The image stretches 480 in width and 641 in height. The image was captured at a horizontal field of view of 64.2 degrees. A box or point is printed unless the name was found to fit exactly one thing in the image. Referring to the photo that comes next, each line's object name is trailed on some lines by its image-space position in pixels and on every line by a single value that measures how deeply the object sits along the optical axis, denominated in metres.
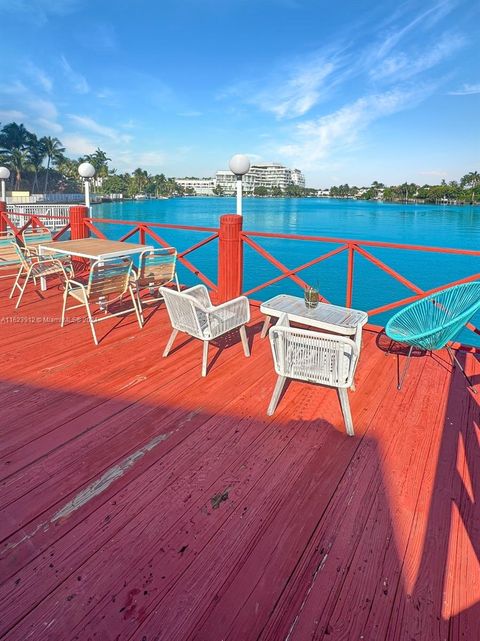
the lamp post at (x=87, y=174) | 6.84
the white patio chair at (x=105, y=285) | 3.88
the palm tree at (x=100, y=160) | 79.94
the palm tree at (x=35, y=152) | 57.16
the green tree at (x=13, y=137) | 53.85
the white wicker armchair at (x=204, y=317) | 3.06
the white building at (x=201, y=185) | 136.50
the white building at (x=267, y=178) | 120.64
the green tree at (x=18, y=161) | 56.03
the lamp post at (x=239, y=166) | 4.97
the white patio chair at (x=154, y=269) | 4.55
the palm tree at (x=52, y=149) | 61.84
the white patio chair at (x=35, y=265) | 5.04
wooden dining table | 4.51
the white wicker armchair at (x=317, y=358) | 2.25
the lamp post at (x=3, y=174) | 9.56
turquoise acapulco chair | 2.93
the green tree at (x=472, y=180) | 103.06
